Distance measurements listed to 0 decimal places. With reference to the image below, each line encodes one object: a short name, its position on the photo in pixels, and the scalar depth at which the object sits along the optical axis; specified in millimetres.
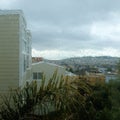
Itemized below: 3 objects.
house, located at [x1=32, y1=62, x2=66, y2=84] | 14378
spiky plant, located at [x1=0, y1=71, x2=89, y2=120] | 3826
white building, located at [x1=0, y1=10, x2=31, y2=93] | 6926
